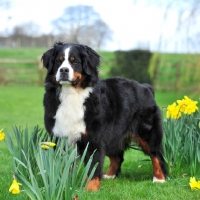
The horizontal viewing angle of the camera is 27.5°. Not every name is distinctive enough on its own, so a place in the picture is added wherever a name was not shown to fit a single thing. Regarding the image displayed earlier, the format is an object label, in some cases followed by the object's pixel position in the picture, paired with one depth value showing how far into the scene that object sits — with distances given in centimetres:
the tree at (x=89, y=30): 2586
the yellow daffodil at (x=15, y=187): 319
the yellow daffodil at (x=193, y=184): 429
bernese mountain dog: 450
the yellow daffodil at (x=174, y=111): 538
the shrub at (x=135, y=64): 2152
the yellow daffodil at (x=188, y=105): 518
